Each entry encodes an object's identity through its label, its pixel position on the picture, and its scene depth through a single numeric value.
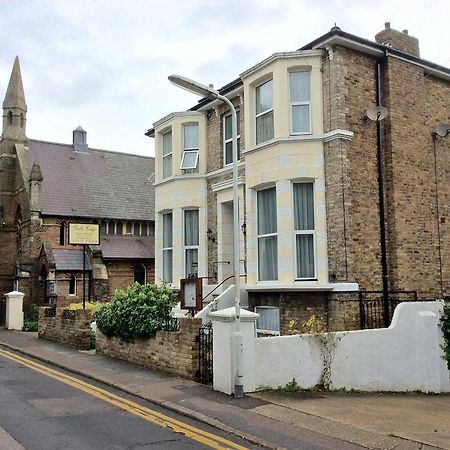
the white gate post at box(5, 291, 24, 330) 25.45
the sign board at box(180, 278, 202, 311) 14.19
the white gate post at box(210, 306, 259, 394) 10.14
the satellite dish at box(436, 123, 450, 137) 15.71
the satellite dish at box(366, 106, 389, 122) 13.50
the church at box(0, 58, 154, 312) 34.28
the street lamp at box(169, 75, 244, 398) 10.01
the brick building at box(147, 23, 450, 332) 13.85
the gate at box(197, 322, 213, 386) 11.35
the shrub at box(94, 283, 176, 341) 13.19
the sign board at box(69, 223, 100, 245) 24.78
